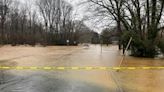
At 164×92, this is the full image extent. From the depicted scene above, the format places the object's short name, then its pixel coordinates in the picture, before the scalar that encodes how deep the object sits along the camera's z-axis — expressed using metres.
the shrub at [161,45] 11.59
